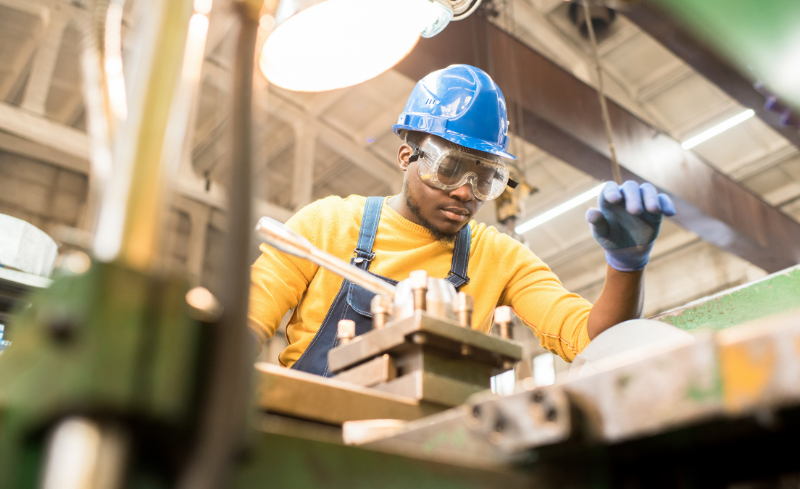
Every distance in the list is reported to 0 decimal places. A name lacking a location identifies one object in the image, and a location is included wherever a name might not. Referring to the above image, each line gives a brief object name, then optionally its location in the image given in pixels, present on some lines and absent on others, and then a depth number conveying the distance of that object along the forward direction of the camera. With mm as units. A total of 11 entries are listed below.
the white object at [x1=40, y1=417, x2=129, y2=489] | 375
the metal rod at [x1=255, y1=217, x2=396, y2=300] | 1001
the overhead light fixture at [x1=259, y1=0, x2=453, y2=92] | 1461
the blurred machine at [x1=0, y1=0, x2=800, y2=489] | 398
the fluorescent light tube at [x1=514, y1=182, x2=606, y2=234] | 6281
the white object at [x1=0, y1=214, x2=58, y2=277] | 2424
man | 1886
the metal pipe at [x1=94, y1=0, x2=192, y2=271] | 435
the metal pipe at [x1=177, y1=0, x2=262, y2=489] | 390
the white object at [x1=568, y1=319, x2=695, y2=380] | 951
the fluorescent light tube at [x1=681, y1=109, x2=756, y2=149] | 6094
